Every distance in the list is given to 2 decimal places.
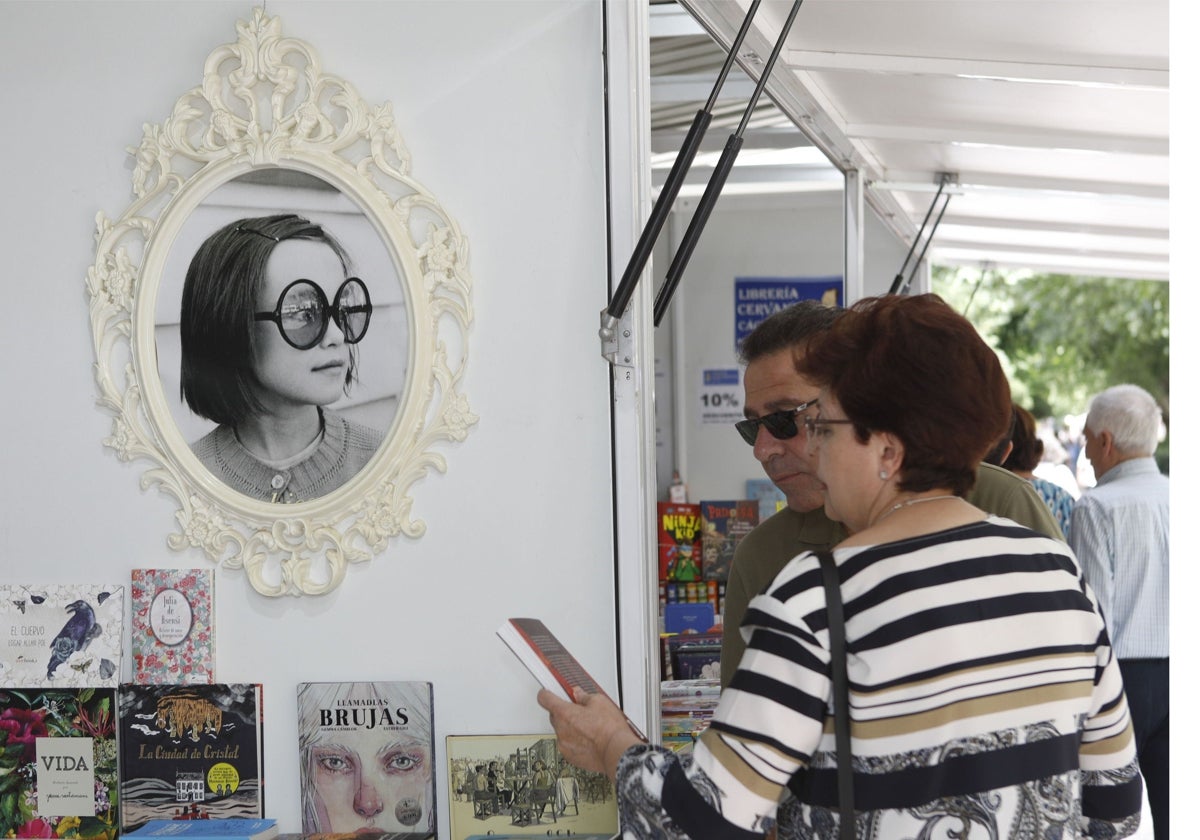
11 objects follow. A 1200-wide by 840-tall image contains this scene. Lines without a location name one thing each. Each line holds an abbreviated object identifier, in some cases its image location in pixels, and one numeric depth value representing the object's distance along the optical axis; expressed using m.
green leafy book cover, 2.53
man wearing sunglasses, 2.38
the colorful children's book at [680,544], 4.60
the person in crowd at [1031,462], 4.79
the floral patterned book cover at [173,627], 2.51
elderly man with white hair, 4.49
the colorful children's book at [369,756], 2.41
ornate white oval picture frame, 2.45
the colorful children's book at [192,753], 2.48
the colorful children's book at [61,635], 2.54
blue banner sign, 7.64
